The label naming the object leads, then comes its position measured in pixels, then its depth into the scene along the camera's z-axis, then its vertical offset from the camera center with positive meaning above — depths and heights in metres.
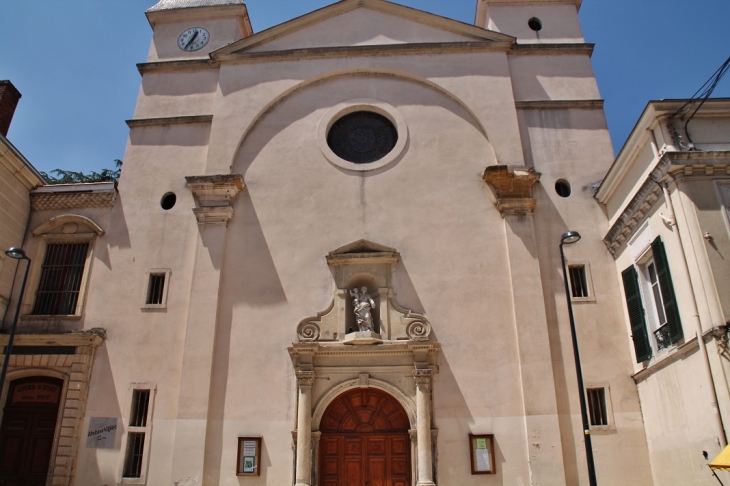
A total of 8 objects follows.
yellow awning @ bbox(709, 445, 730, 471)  10.11 +0.62
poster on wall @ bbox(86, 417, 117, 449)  15.52 +1.65
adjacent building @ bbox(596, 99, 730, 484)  11.73 +4.30
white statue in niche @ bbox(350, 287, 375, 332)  15.79 +4.54
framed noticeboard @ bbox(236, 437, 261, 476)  14.94 +1.07
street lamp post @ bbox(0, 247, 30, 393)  13.12 +4.92
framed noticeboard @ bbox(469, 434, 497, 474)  14.54 +1.06
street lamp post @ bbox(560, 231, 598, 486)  11.65 +2.01
